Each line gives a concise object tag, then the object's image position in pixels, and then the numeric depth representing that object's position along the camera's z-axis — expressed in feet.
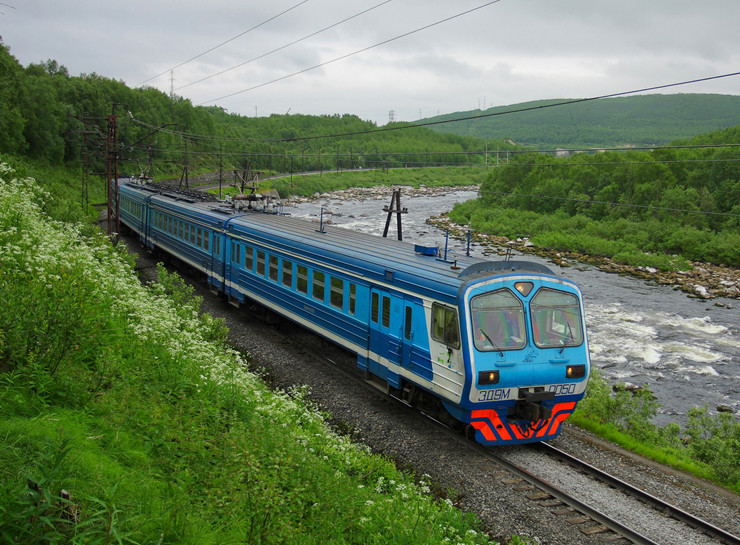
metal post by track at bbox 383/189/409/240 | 86.07
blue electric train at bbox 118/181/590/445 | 30.81
